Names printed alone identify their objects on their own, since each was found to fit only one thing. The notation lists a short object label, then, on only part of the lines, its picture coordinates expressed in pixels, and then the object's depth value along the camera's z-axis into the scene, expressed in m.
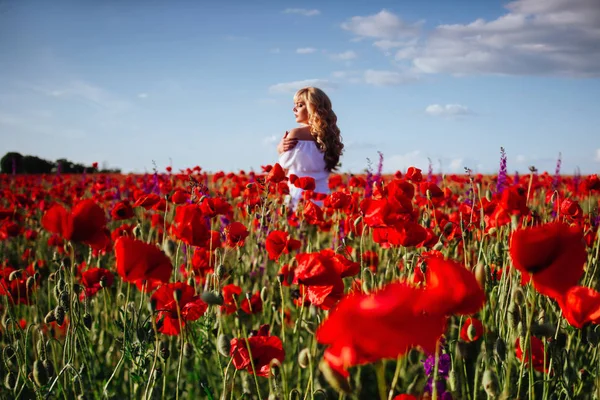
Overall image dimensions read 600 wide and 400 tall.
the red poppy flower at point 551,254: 0.96
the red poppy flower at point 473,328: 1.50
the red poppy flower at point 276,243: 2.06
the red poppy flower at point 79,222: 1.57
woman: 6.02
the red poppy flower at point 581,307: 1.24
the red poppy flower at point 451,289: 0.82
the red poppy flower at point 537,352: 1.72
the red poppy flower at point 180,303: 1.69
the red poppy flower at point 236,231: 2.05
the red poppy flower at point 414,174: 2.63
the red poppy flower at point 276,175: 2.96
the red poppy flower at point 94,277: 2.21
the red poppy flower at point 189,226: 1.86
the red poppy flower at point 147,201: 2.54
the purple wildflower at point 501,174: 3.00
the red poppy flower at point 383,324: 0.68
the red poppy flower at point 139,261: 1.39
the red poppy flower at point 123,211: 2.58
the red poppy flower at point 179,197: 2.76
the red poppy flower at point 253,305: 2.26
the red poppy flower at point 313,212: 2.77
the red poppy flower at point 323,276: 1.34
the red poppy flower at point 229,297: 2.11
